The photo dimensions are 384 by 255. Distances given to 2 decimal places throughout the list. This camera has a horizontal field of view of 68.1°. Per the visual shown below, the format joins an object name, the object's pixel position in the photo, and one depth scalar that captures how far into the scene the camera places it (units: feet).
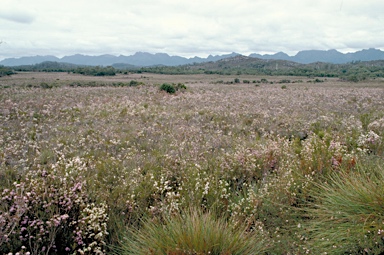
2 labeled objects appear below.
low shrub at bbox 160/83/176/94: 81.96
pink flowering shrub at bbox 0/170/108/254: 10.57
